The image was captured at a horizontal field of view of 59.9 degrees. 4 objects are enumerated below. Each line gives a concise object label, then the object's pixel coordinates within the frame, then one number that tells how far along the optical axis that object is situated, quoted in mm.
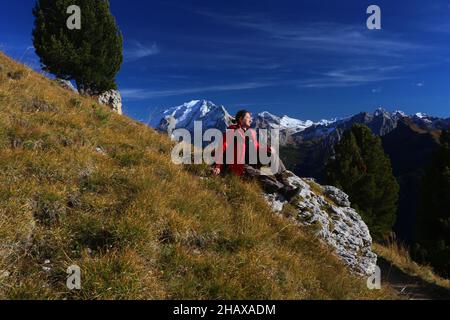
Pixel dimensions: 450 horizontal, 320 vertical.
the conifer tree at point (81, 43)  31844
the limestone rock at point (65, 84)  20944
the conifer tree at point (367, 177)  36250
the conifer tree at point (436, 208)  26531
